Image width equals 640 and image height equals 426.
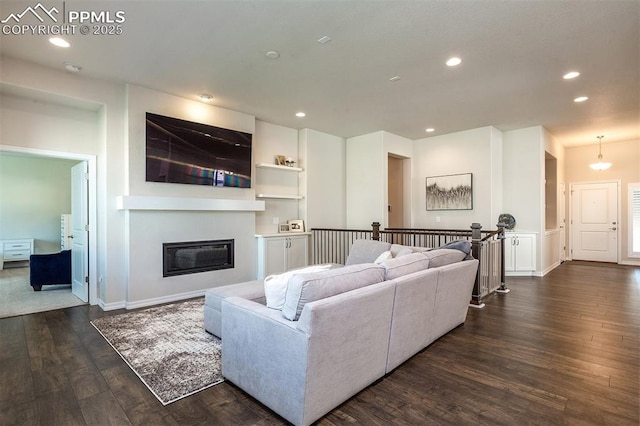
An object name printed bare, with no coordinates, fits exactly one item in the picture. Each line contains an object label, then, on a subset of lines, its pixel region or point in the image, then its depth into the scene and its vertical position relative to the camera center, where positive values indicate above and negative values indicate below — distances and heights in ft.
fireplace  15.52 -2.16
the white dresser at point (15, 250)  23.93 -2.58
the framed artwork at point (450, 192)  22.18 +1.50
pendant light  24.42 +3.57
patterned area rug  7.93 -4.11
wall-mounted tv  15.07 +3.15
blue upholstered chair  16.84 -2.85
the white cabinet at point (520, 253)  21.50 -2.78
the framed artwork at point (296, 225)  21.44 -0.75
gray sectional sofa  6.02 -2.59
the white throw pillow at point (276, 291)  7.11 -1.70
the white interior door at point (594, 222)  26.50 -0.85
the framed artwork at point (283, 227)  21.17 -0.87
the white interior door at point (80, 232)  15.06 -0.82
